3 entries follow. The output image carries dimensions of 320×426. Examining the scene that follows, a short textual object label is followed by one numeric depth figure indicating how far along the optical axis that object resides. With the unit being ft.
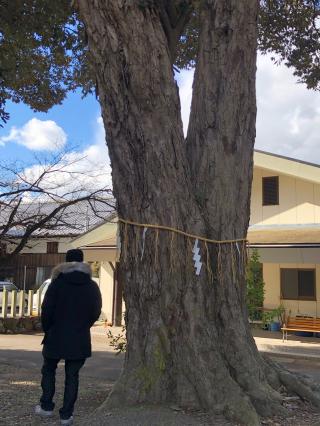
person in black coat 15.51
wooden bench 47.93
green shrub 43.28
